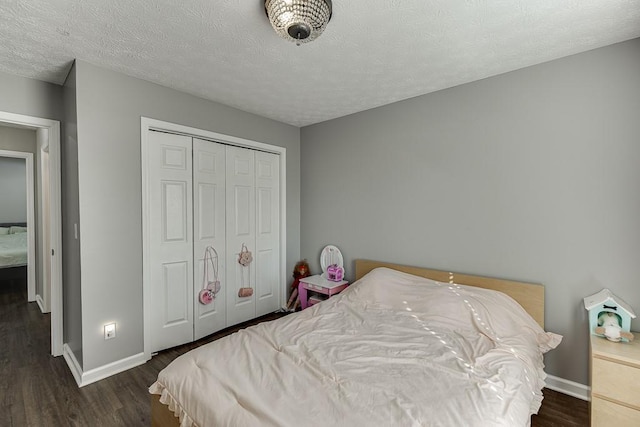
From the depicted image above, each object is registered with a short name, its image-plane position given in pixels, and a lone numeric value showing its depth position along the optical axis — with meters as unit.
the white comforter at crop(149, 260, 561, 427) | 1.20
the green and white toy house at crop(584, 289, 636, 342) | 1.81
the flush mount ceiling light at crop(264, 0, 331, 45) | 1.46
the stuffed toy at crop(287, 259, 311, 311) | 3.71
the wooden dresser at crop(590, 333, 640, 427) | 1.55
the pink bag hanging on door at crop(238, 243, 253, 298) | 3.30
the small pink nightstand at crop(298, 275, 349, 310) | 3.13
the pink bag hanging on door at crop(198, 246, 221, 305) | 2.93
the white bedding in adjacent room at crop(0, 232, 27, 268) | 4.71
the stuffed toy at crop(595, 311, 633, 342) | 1.76
